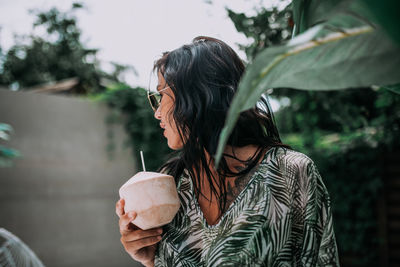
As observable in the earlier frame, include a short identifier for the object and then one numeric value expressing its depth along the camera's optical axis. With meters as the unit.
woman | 0.94
